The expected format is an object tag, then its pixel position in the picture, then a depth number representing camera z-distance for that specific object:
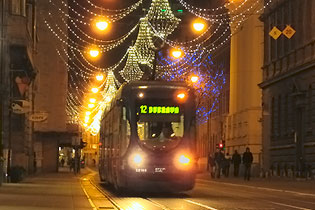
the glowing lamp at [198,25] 42.23
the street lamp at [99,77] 63.25
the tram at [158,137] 28.34
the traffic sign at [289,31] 46.43
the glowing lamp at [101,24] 39.76
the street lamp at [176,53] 55.30
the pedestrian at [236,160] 57.81
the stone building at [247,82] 71.45
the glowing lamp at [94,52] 46.88
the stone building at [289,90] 52.00
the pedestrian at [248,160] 48.94
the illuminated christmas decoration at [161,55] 58.78
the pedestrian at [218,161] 54.97
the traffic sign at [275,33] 45.62
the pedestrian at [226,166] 60.56
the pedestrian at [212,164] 57.78
